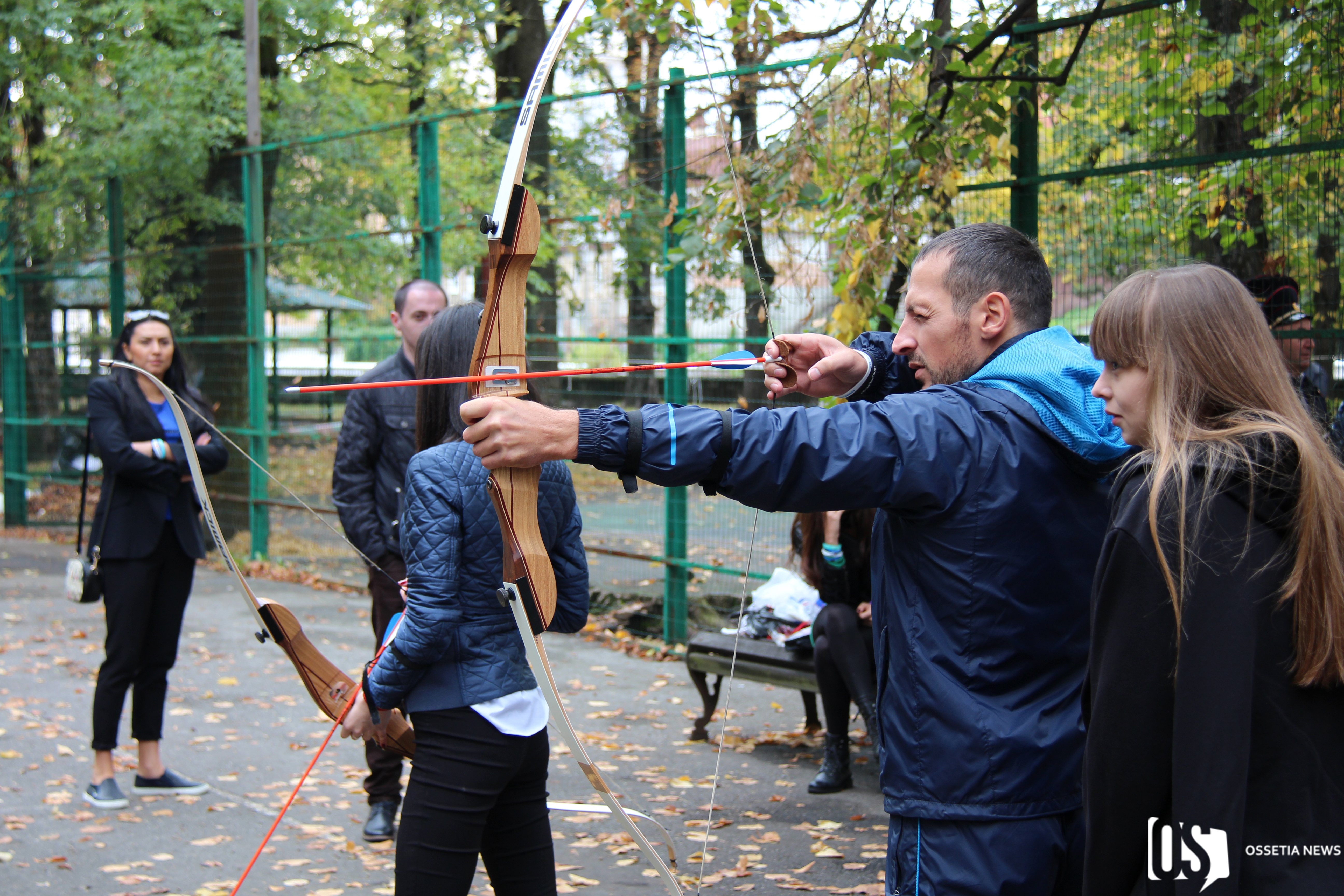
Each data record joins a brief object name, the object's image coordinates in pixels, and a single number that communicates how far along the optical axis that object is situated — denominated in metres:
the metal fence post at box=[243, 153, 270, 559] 9.11
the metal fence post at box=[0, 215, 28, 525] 11.86
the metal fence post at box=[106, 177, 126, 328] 10.64
